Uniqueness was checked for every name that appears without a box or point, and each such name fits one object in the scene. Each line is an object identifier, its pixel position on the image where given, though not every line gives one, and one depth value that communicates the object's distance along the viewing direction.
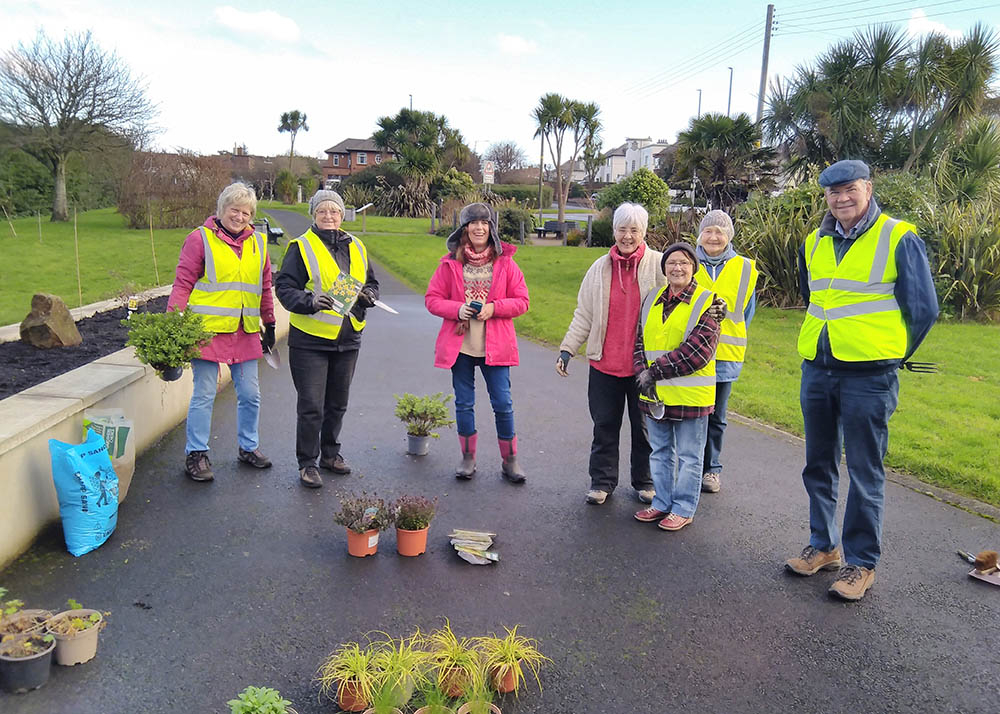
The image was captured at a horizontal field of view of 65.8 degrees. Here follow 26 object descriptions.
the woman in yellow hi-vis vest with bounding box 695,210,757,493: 5.18
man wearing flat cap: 3.74
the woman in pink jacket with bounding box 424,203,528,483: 5.30
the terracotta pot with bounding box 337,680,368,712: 2.91
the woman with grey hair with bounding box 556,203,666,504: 4.98
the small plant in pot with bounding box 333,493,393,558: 4.21
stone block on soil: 7.20
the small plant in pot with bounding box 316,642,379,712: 2.89
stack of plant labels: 4.23
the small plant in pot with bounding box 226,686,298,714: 2.63
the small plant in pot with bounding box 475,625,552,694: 3.06
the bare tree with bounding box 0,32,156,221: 33.53
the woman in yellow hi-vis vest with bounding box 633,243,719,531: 4.57
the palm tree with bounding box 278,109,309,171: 91.94
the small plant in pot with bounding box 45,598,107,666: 3.10
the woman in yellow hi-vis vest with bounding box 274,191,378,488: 5.17
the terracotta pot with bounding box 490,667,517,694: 3.06
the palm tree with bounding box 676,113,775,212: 21.81
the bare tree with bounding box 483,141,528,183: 83.62
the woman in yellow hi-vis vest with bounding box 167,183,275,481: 5.18
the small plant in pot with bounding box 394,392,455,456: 6.07
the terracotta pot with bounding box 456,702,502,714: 2.84
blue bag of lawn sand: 3.99
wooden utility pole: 23.34
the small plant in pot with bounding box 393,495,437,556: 4.27
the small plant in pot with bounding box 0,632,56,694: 2.93
